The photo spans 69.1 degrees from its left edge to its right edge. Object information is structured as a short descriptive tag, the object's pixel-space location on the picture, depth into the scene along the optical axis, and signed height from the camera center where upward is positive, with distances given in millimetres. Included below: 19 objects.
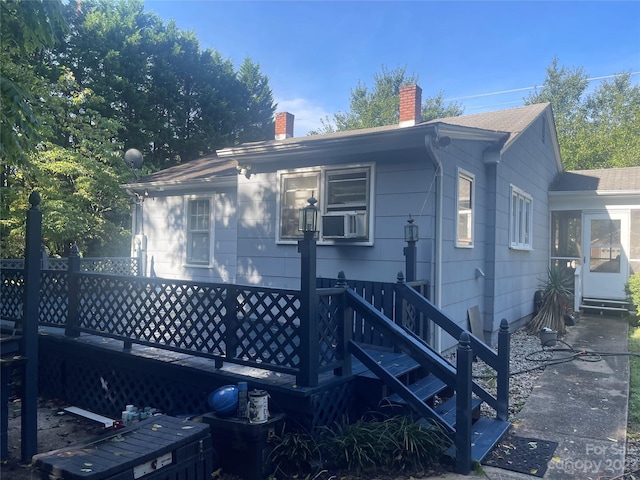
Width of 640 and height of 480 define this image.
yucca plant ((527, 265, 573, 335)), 9719 -1197
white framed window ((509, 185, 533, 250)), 9492 +640
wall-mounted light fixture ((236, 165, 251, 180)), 8273 +1339
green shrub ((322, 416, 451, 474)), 3652 -1600
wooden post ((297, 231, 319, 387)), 3928 -594
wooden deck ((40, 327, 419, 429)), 4074 -1377
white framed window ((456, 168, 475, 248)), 7230 +646
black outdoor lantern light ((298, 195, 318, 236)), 3904 +226
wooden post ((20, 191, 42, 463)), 4043 -776
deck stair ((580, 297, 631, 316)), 11359 -1371
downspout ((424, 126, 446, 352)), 6402 +41
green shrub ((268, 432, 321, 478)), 3715 -1697
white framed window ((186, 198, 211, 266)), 10531 +324
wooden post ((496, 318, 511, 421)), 4656 -1290
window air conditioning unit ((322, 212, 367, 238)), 6883 +328
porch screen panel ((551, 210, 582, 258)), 12578 +467
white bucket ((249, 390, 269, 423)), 3697 -1297
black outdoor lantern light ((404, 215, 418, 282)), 6035 -32
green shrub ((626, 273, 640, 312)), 9953 -830
